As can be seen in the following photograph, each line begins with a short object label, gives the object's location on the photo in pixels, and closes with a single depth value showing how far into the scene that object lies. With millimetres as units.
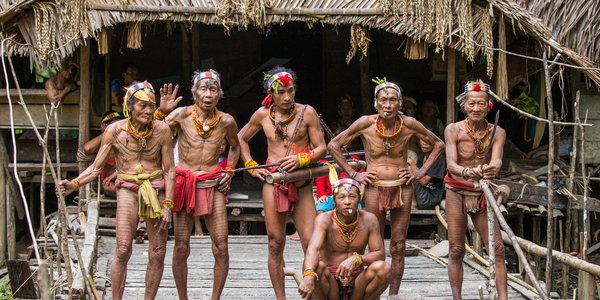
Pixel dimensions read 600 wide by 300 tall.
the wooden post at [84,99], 11031
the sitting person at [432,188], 11406
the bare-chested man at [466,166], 7875
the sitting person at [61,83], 11320
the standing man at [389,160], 8070
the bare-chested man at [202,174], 7688
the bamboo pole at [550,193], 5578
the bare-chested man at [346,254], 7035
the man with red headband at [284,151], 7766
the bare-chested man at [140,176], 7484
